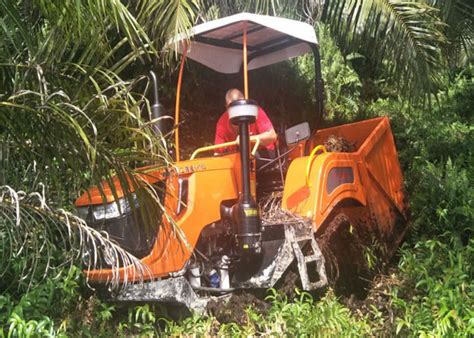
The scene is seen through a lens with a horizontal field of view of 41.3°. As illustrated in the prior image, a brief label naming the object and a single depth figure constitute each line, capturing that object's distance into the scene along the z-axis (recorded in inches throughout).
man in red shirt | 212.7
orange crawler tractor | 181.3
